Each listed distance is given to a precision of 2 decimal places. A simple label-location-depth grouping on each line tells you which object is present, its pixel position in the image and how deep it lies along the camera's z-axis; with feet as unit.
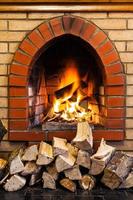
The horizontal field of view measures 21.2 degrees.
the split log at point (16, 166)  9.07
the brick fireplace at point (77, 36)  10.09
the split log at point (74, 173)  9.05
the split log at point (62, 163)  8.91
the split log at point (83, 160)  9.12
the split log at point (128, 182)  9.29
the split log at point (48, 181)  9.18
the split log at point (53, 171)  9.20
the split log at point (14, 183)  9.07
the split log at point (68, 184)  9.09
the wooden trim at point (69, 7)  10.02
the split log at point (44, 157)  8.95
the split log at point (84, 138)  9.09
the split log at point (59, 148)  8.98
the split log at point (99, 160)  8.99
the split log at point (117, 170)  8.96
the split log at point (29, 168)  9.15
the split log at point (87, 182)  9.20
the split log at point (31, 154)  9.17
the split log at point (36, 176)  9.23
